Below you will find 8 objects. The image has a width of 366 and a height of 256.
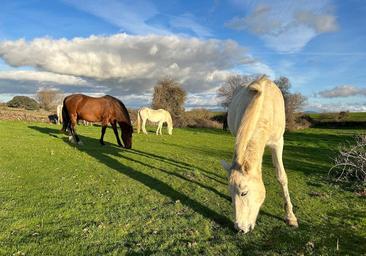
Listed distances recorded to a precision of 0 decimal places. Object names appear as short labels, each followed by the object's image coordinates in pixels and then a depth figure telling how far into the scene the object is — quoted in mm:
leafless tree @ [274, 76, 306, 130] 42594
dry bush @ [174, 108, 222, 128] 46281
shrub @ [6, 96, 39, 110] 55719
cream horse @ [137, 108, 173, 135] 27609
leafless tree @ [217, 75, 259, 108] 48891
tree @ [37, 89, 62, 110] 58562
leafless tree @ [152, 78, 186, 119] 47750
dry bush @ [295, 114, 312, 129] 48081
